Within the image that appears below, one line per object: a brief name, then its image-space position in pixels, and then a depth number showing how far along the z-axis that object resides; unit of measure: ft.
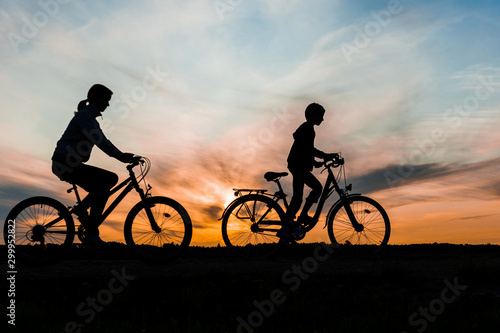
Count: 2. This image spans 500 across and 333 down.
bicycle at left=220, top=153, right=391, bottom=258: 33.12
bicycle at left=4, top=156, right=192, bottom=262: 28.94
